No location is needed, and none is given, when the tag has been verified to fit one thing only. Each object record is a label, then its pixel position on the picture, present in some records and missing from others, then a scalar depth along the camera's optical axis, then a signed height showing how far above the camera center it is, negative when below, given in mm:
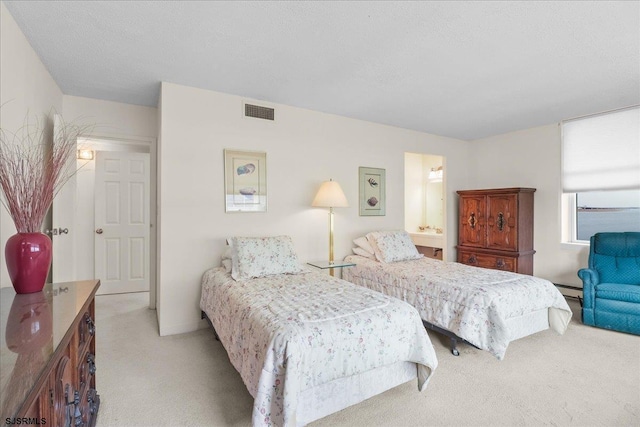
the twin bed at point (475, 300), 2494 -751
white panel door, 4426 -109
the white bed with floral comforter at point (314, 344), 1580 -744
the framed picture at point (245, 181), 3318 +352
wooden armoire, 4305 -224
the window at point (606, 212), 3781 +18
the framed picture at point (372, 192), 4254 +299
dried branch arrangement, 1622 +177
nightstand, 3404 -565
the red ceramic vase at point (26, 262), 1536 -236
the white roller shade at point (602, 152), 3709 +772
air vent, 3418 +1124
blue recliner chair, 3014 -726
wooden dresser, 759 -408
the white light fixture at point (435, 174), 5682 +710
